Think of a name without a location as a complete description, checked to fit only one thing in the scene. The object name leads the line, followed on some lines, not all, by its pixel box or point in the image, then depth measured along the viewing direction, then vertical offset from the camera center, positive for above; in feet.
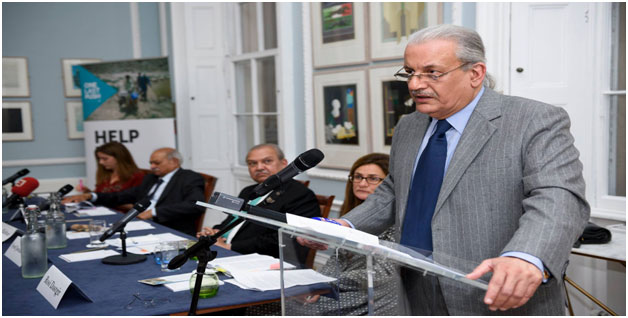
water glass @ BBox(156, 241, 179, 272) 8.82 -2.17
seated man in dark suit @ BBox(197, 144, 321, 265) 10.72 -2.01
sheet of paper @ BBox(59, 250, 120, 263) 9.56 -2.36
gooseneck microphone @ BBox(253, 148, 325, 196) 4.99 -0.62
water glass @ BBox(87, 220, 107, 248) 10.66 -2.35
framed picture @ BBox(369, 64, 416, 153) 14.28 -0.35
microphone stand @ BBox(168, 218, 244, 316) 5.54 -1.38
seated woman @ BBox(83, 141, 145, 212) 18.28 -2.03
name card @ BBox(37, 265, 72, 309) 7.00 -2.08
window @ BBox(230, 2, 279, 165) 19.31 +0.53
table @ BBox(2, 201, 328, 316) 6.86 -2.26
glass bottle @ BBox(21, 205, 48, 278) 8.43 -1.98
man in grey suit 4.30 -0.72
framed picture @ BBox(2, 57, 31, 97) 23.45 +0.91
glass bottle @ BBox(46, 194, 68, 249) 10.62 -2.18
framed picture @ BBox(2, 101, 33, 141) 23.57 -0.73
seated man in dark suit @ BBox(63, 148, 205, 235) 14.45 -2.41
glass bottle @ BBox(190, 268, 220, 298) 7.13 -2.10
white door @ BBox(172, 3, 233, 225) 21.71 +0.34
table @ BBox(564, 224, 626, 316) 8.91 -2.39
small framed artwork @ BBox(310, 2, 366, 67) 15.33 +1.38
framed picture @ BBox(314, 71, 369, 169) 15.60 -0.68
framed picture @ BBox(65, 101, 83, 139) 24.39 -0.73
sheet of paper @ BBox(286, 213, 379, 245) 4.14 -0.91
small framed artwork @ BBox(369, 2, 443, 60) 13.32 +1.40
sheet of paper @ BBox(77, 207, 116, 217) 14.75 -2.64
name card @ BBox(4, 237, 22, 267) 9.32 -2.25
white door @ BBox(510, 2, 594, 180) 11.07 +0.41
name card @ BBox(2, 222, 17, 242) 11.28 -2.30
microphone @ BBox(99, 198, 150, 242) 8.22 -1.47
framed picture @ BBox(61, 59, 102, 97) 24.21 +0.79
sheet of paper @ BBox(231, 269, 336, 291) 7.54 -2.25
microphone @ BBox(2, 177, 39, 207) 13.47 -1.82
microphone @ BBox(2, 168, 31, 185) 13.19 -1.52
